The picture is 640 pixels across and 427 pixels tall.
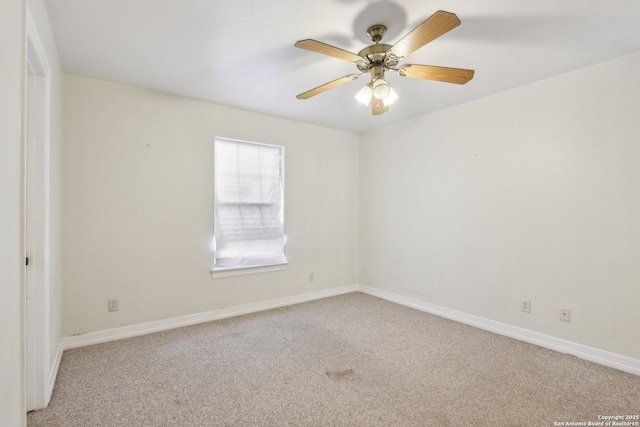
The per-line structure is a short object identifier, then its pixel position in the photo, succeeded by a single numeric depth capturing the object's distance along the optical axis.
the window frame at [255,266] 3.49
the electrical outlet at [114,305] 2.88
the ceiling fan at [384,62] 1.74
